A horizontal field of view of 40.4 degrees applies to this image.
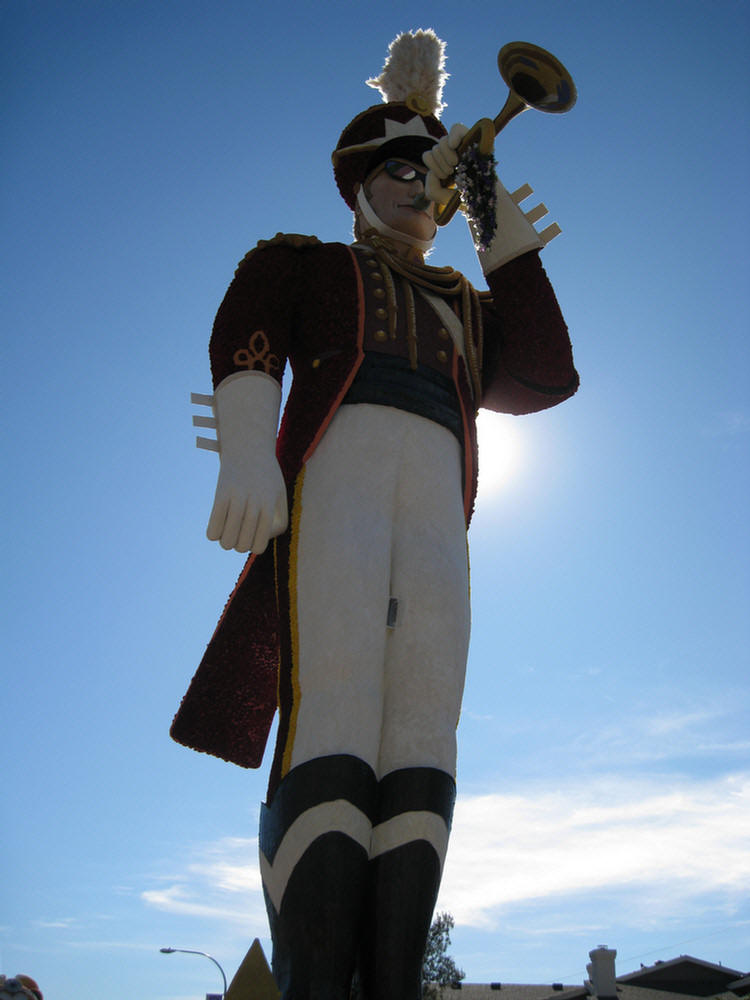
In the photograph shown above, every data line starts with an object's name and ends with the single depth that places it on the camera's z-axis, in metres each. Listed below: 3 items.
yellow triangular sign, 2.71
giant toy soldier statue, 3.02
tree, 17.75
